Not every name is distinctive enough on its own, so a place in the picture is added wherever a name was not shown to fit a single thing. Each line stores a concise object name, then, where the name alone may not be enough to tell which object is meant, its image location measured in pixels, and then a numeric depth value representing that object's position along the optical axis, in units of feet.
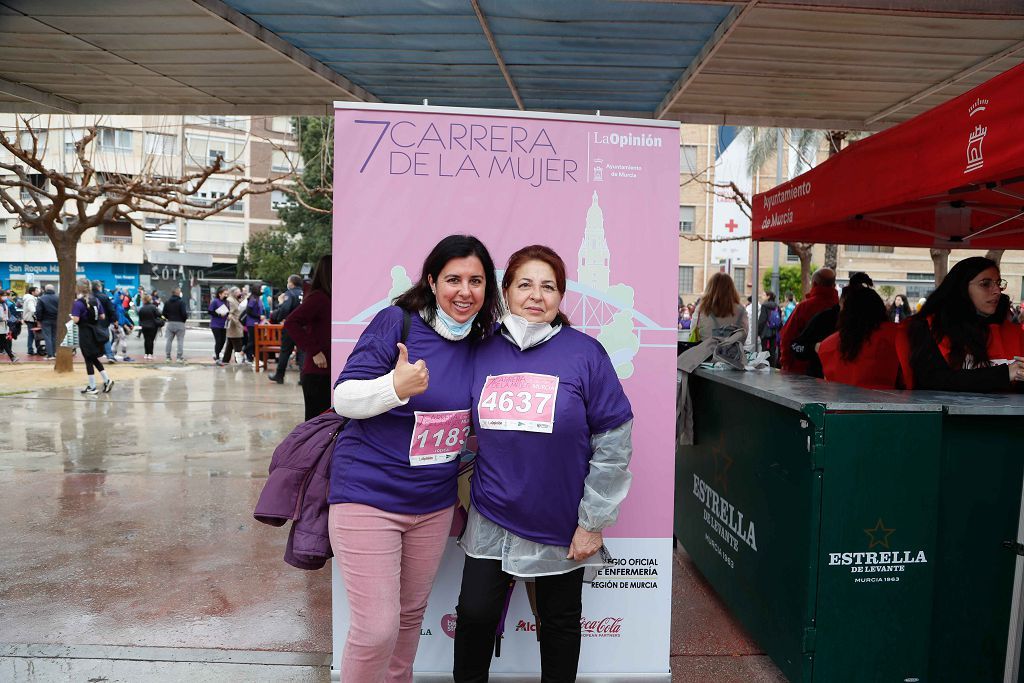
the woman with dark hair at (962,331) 11.75
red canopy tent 9.27
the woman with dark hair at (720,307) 24.97
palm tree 64.21
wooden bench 51.47
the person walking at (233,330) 56.37
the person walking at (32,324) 65.16
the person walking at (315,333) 17.46
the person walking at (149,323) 60.95
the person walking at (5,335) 57.77
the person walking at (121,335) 63.38
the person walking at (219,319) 59.67
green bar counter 9.70
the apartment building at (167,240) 132.46
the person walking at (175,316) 57.18
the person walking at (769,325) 54.34
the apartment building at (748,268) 122.01
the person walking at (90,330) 38.75
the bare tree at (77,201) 40.78
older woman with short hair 8.06
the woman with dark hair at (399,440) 7.95
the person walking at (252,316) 60.29
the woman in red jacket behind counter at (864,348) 14.60
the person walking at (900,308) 60.39
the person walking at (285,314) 43.86
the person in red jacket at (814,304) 22.54
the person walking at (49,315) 60.64
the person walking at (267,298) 89.18
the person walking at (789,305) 72.28
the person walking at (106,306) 46.14
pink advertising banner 9.83
